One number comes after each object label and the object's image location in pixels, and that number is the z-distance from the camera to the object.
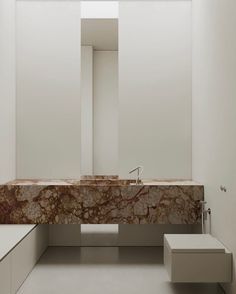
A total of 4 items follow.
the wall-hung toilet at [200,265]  1.63
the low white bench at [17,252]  1.54
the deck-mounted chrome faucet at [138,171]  2.47
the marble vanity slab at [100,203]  2.20
